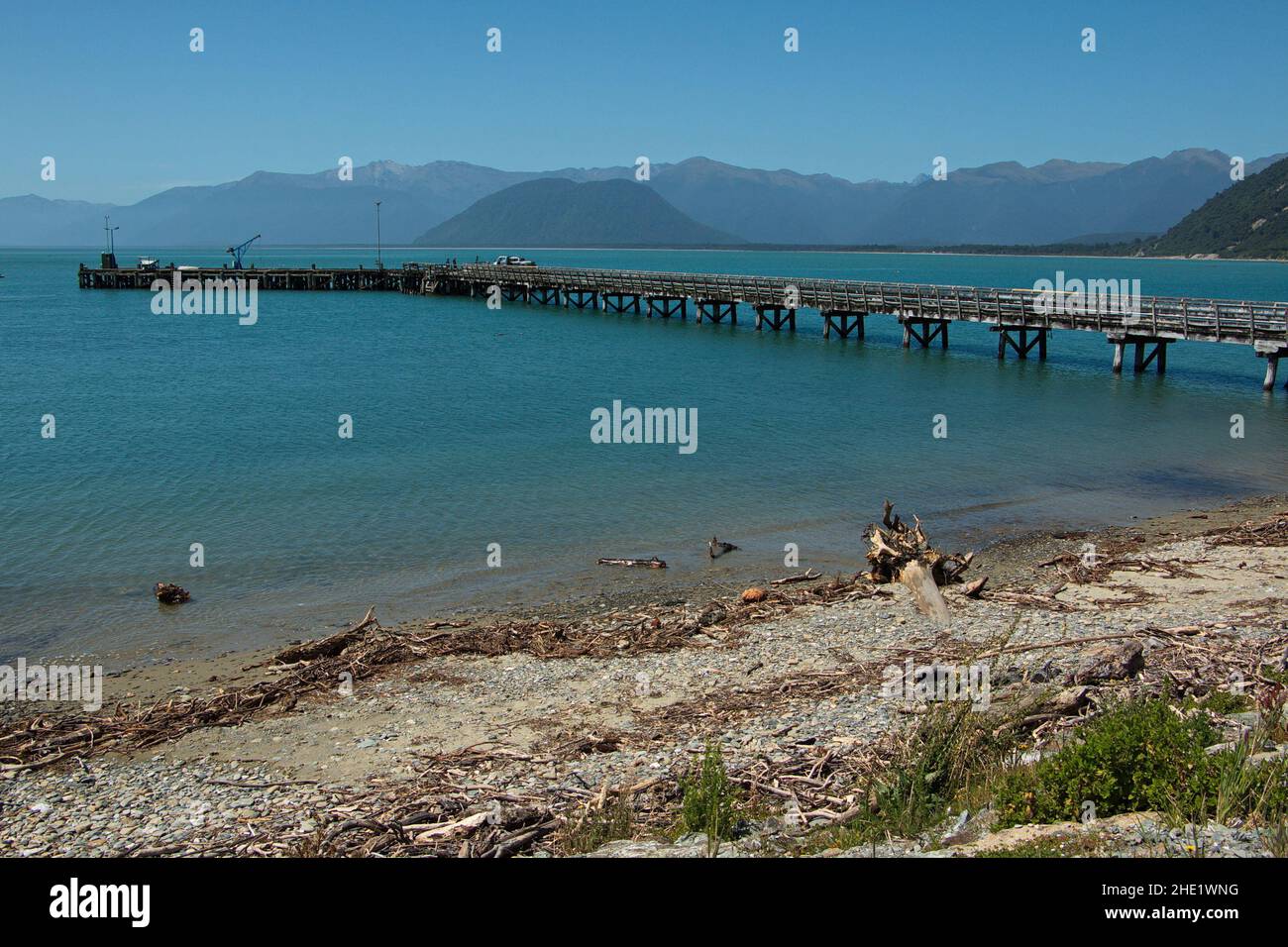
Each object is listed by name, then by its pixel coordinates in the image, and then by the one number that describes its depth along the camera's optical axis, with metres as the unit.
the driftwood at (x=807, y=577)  17.61
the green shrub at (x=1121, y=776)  7.02
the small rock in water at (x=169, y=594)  16.70
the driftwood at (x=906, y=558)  16.45
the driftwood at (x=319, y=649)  14.07
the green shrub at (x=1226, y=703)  9.62
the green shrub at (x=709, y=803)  7.85
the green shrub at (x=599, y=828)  7.94
